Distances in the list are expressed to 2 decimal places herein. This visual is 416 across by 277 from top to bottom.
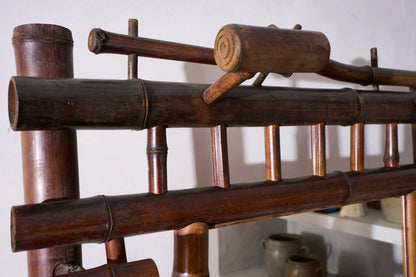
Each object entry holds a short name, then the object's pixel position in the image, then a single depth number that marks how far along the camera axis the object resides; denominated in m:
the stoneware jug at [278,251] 1.00
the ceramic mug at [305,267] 0.96
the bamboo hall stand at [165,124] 0.41
